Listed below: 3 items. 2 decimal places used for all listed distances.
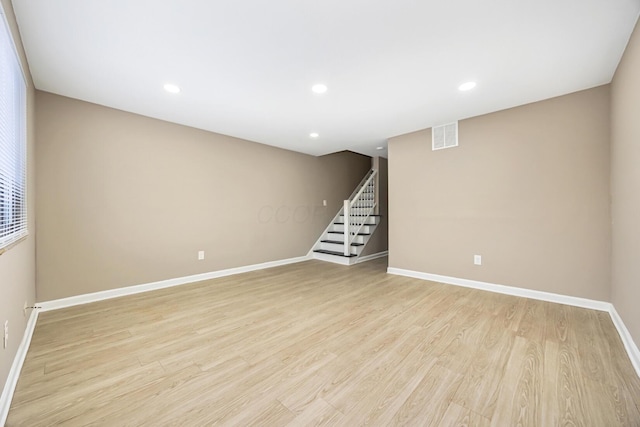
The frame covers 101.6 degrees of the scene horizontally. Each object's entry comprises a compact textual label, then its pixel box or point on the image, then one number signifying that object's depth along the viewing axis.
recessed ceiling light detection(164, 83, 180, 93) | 2.59
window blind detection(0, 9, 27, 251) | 1.52
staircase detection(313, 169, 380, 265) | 5.21
